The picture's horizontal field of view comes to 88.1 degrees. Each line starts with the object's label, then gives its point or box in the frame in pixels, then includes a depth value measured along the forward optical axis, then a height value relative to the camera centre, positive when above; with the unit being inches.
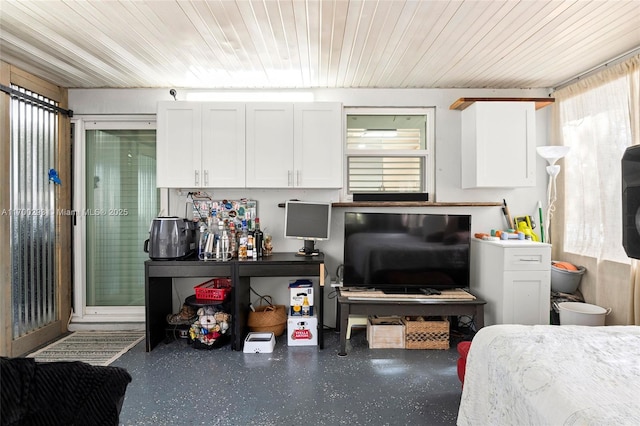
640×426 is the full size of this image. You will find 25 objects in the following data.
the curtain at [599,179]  101.4 +10.6
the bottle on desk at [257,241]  120.0 -11.8
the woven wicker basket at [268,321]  121.9 -41.6
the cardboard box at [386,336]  114.3 -43.9
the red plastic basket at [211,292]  117.1 -29.7
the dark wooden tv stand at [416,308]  110.3 -33.0
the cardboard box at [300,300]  117.9 -32.6
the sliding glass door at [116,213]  133.6 -1.7
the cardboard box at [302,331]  115.9 -42.7
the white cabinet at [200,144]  119.6 +23.5
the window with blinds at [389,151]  134.6 +23.8
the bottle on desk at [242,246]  118.5 -13.5
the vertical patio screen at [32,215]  107.8 -2.1
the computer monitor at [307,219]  121.5 -3.6
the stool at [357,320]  125.2 -42.0
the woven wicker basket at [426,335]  113.9 -43.4
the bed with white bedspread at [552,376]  41.5 -24.2
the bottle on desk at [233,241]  123.0 -12.1
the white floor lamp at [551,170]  117.5 +14.6
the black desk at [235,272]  111.2 -21.4
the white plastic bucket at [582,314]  105.0 -33.4
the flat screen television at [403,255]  120.3 -16.6
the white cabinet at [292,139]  120.5 +25.7
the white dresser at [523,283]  108.5 -24.3
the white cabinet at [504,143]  118.5 +23.9
